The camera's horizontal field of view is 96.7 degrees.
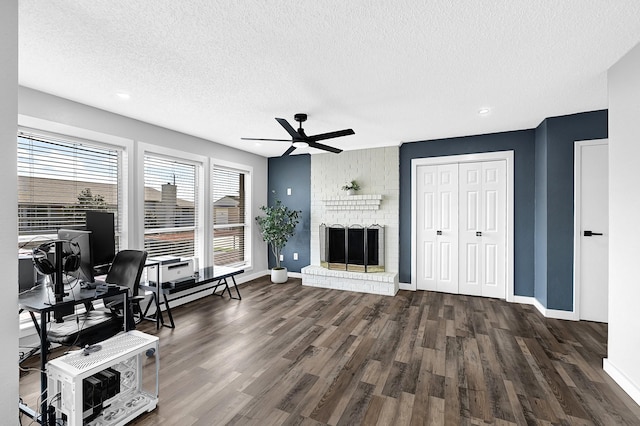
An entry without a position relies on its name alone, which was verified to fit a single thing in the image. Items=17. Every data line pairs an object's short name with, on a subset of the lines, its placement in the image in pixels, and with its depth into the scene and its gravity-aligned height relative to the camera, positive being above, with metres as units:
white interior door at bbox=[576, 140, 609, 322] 3.34 -0.22
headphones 1.85 -0.33
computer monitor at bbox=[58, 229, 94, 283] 2.07 -0.29
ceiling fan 3.03 +0.83
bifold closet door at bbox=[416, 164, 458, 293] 4.62 -0.28
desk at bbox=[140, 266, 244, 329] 3.28 -0.90
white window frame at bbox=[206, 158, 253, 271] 5.58 -0.13
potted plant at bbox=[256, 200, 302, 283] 5.34 -0.33
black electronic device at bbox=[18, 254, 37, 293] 2.34 -0.53
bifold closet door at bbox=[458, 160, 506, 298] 4.35 -0.28
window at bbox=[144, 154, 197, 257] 3.84 +0.06
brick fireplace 4.94 -0.14
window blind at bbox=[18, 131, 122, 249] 2.74 +0.30
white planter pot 5.36 -1.23
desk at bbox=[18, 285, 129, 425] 1.70 -0.59
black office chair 2.01 -0.87
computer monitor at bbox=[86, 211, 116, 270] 2.57 -0.24
